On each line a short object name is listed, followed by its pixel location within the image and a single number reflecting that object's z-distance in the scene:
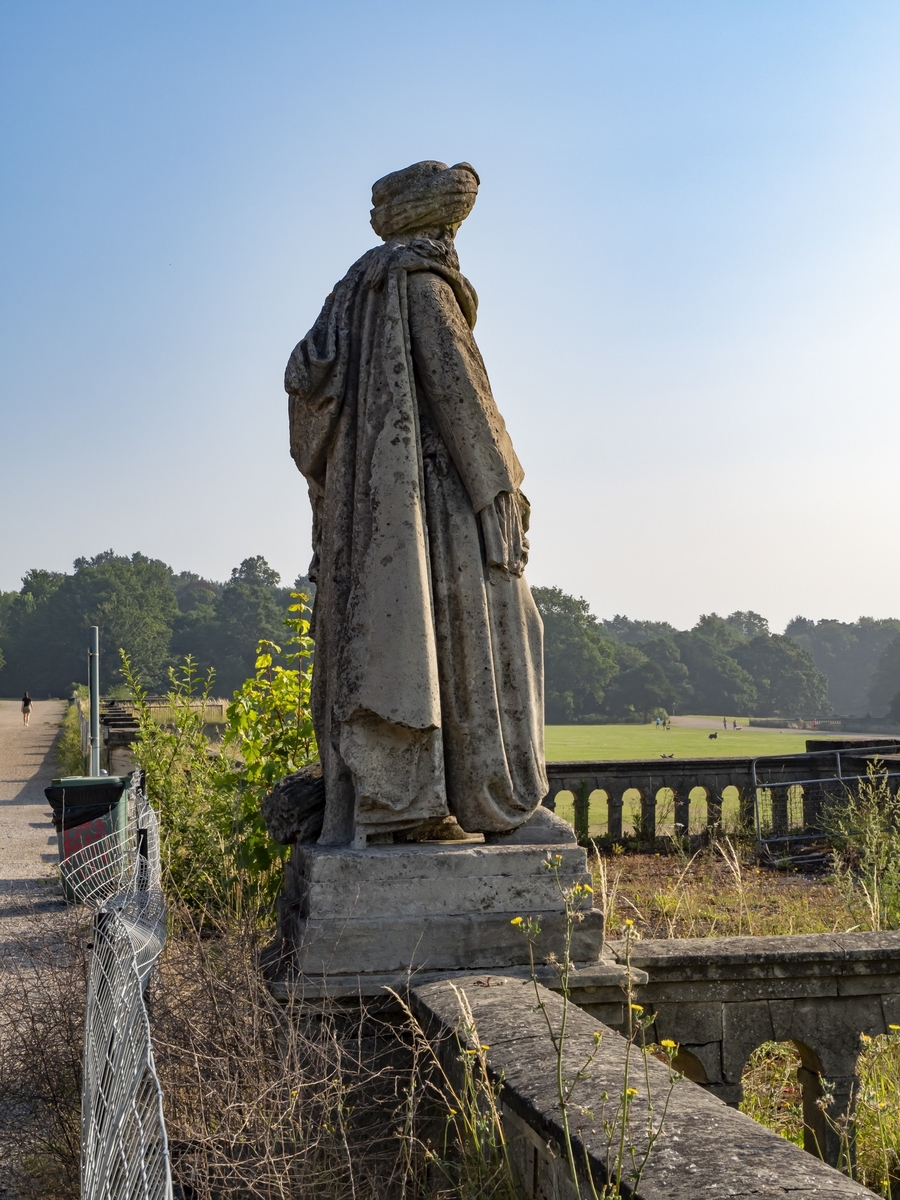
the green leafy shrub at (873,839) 6.69
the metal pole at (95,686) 13.20
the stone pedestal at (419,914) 3.77
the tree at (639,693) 71.69
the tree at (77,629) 92.81
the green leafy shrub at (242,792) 7.11
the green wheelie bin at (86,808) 10.30
